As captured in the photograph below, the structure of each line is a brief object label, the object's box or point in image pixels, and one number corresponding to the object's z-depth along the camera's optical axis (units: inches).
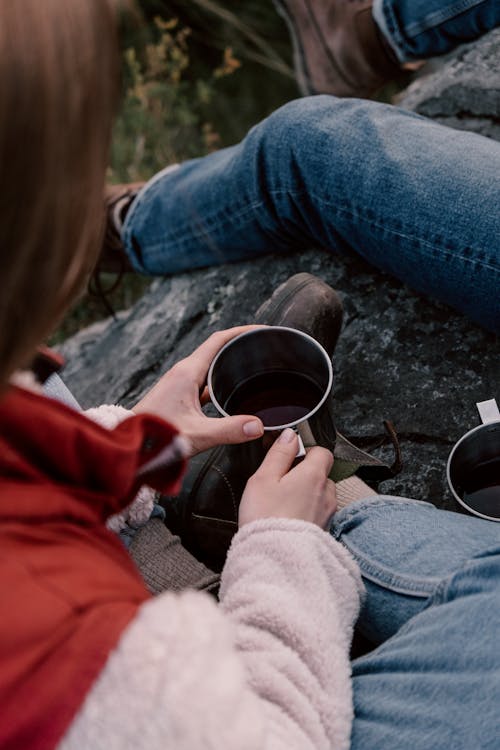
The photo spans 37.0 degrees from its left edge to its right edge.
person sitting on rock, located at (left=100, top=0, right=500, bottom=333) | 57.6
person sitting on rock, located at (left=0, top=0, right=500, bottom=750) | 26.1
